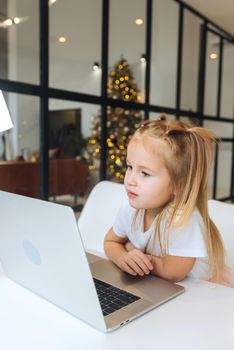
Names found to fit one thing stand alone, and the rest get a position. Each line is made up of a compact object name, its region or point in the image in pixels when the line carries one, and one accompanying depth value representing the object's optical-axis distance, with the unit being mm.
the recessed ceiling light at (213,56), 5195
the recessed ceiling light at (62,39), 2997
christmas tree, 3773
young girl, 902
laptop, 587
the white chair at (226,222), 1116
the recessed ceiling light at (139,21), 3866
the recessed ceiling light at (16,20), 2703
